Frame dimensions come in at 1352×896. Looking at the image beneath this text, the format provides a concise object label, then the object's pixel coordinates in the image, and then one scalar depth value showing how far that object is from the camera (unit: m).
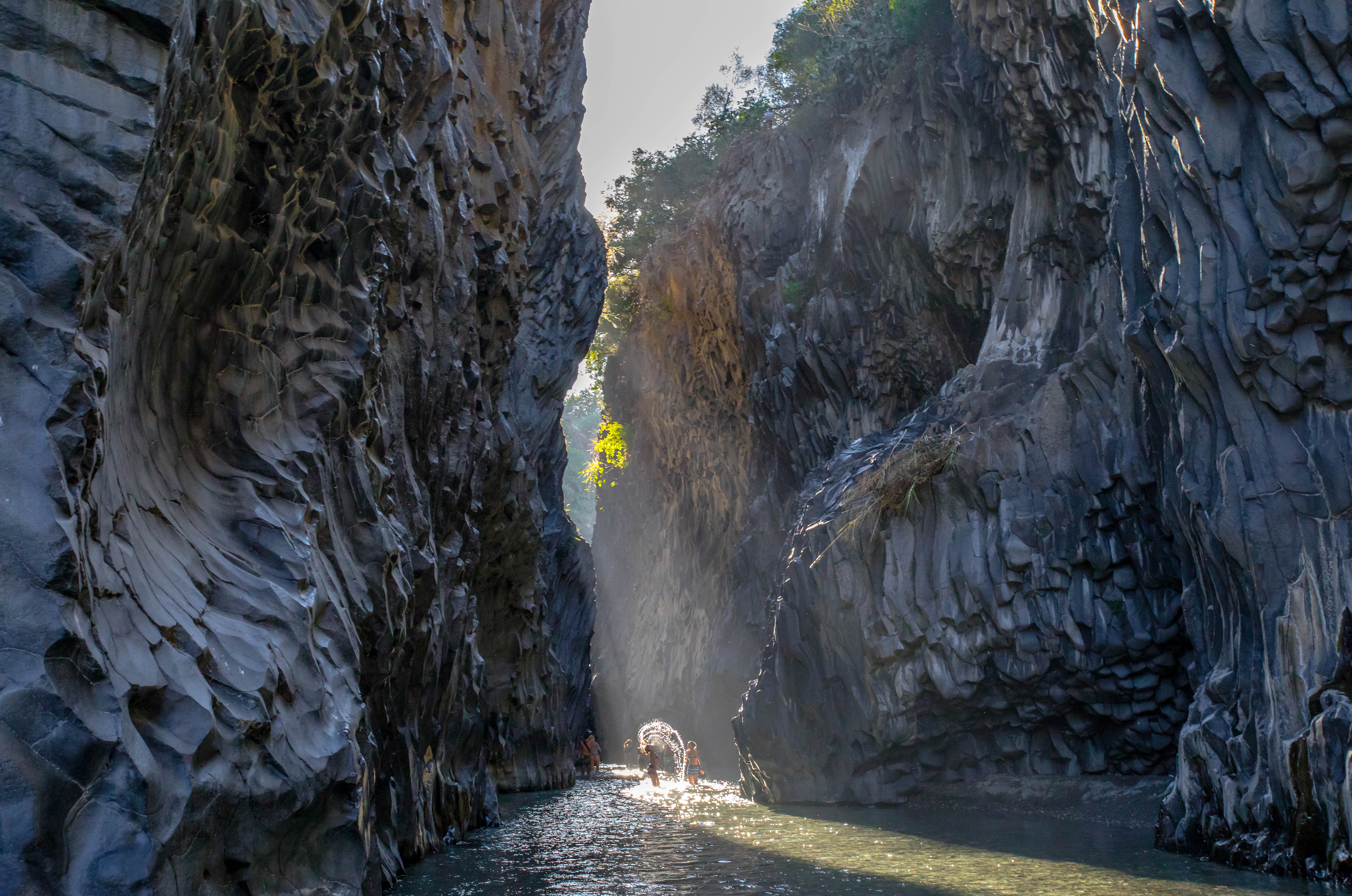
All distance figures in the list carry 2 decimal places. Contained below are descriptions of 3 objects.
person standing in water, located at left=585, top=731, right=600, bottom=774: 32.88
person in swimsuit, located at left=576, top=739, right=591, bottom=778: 33.16
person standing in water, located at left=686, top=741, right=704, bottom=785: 26.52
